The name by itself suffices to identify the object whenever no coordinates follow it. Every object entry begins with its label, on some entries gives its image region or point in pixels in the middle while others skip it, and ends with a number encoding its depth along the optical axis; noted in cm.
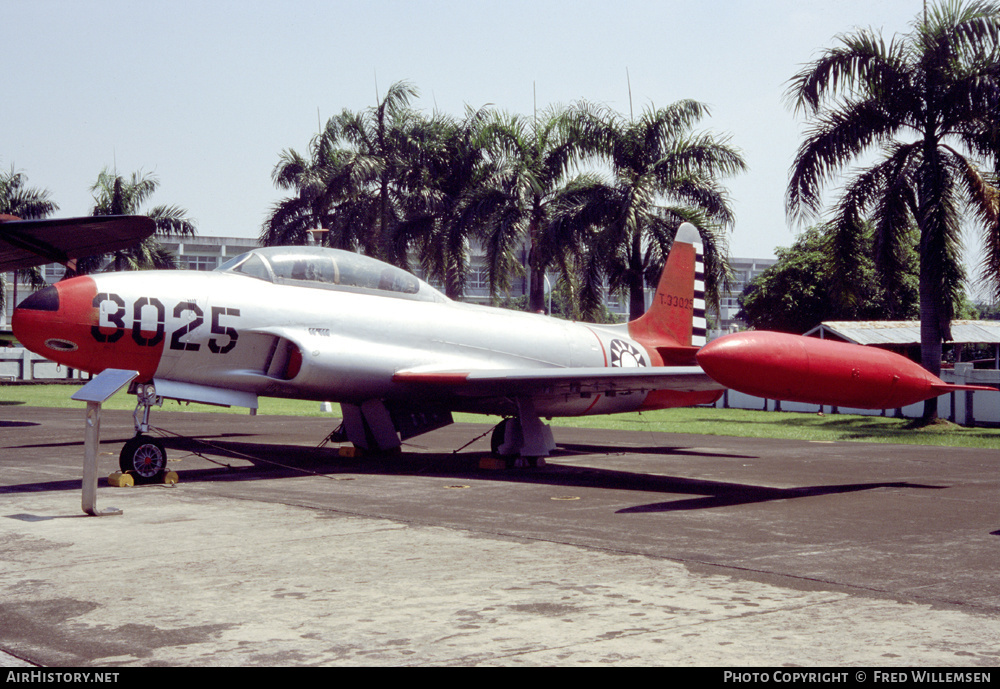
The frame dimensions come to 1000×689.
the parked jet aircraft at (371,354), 1134
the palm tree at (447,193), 3541
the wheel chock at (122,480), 1144
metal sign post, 897
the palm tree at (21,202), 5425
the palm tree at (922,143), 2458
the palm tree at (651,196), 3166
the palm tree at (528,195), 3319
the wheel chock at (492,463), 1448
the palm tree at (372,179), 3772
